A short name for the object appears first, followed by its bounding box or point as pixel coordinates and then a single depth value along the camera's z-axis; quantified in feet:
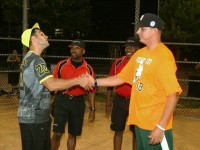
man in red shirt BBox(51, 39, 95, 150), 20.18
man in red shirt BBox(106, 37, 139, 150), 20.85
